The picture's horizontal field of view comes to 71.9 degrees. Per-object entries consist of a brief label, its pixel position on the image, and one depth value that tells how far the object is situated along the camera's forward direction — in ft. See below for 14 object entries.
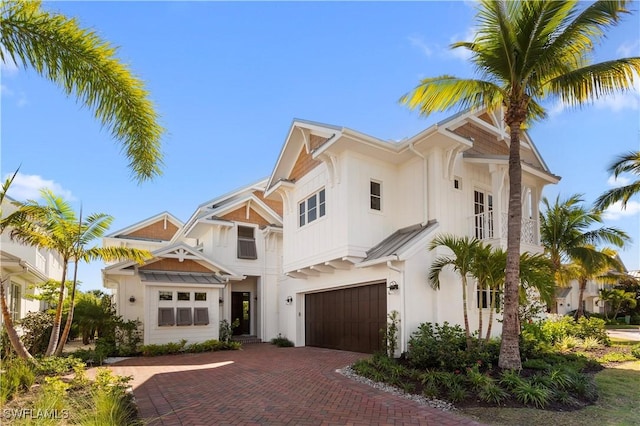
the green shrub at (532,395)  24.34
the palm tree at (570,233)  70.18
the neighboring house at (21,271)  46.13
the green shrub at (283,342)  57.82
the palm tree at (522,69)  28.73
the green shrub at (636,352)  41.98
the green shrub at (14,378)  23.37
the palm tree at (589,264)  67.87
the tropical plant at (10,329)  31.46
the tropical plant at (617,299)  122.42
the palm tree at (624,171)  58.59
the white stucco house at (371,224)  41.81
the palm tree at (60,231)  35.81
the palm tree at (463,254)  35.01
